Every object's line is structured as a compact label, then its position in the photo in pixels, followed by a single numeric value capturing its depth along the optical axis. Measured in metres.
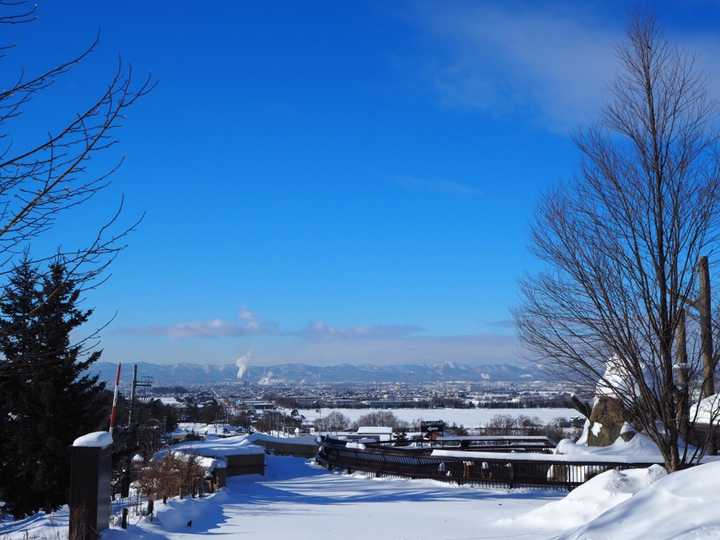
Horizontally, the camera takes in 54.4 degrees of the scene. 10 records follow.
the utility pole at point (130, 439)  28.61
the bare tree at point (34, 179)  4.79
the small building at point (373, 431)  52.29
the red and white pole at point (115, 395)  15.23
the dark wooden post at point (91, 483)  10.94
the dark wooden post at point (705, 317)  9.45
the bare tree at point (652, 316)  9.52
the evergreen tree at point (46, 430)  23.41
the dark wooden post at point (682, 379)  9.67
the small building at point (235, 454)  27.86
